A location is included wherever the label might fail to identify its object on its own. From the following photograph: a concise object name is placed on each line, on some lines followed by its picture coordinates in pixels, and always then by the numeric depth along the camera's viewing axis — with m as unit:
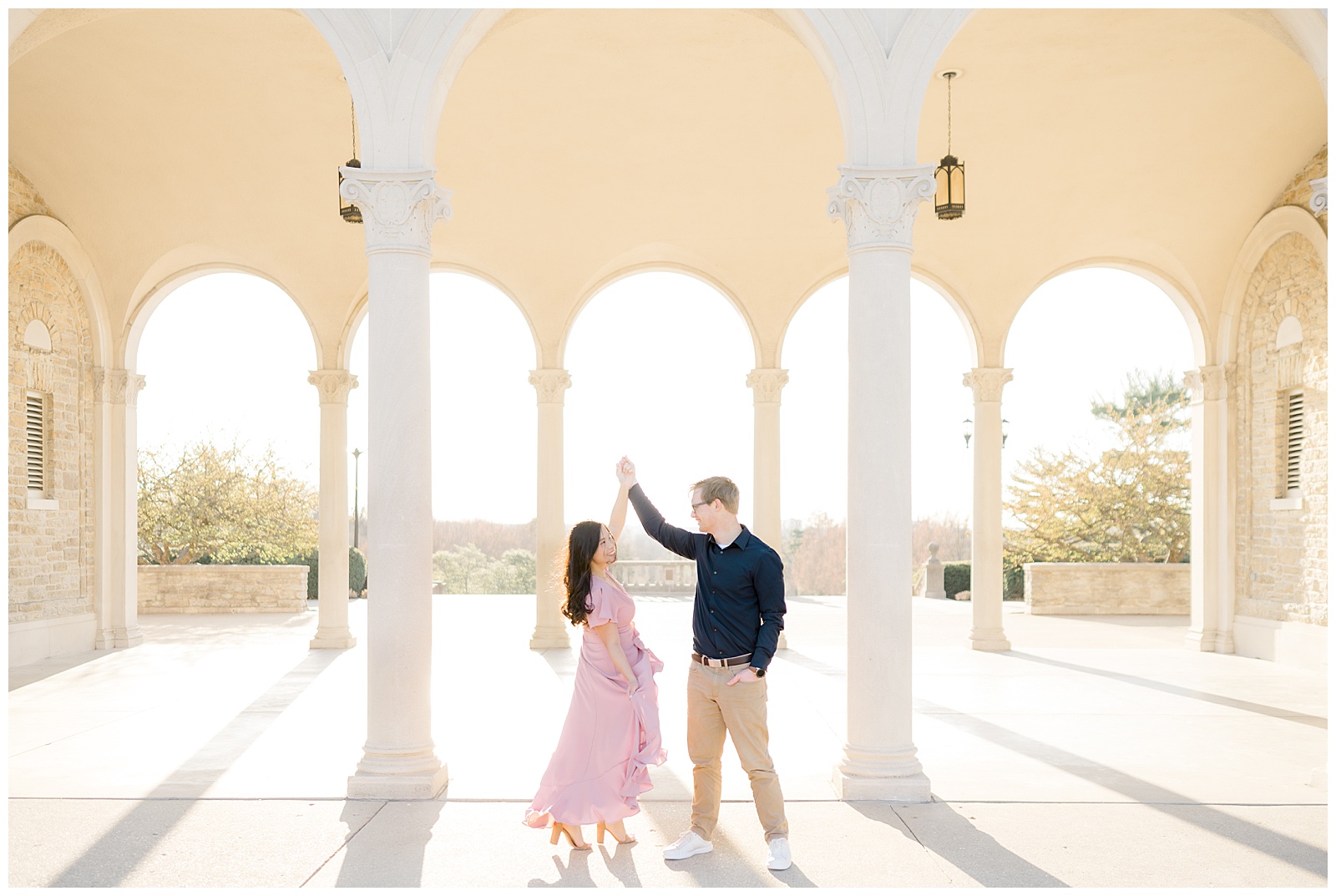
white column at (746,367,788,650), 13.43
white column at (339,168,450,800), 6.23
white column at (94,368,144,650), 13.25
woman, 5.15
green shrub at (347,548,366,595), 23.05
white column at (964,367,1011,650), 13.37
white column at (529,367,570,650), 13.28
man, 4.93
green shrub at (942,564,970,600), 24.06
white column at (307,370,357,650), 13.52
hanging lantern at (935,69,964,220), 9.64
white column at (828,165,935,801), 6.24
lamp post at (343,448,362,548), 27.22
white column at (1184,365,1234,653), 13.22
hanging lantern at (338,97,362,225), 9.27
